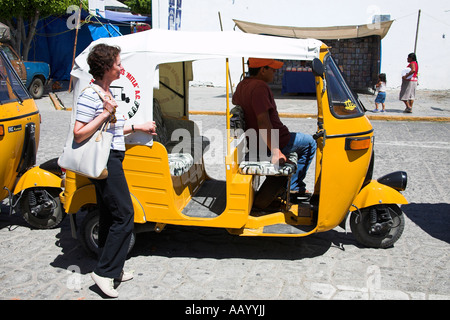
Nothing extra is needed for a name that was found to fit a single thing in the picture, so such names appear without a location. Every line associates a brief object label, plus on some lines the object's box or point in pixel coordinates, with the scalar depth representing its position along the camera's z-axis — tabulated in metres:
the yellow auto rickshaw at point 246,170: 3.94
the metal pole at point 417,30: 18.38
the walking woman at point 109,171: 3.37
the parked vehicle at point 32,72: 15.30
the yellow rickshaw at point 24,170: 4.80
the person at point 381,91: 13.33
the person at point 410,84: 13.41
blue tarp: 20.14
